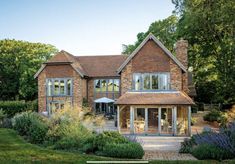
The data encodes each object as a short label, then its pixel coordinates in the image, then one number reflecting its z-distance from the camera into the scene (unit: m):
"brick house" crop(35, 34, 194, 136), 16.86
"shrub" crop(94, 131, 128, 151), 9.45
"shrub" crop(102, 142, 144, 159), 8.61
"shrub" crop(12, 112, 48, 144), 12.02
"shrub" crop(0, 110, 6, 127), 18.04
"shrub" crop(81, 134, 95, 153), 9.57
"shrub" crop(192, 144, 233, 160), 8.20
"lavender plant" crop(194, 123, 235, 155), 8.38
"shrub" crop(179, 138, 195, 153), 10.40
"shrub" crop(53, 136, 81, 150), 10.32
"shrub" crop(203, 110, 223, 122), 19.97
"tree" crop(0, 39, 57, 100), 32.46
